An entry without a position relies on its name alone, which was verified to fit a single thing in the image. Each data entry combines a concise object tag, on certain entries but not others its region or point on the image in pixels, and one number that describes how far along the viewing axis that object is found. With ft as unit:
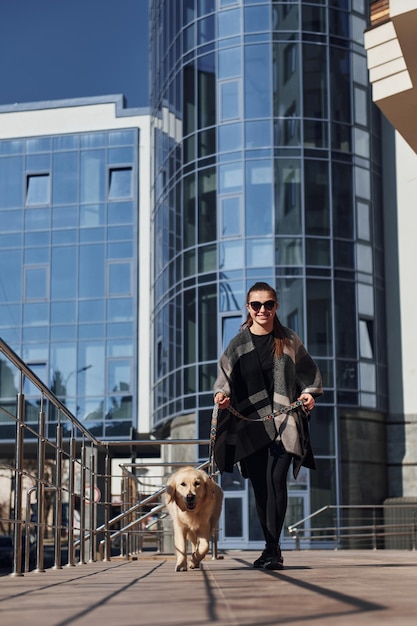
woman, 24.07
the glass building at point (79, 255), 141.90
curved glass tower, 105.81
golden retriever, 25.41
